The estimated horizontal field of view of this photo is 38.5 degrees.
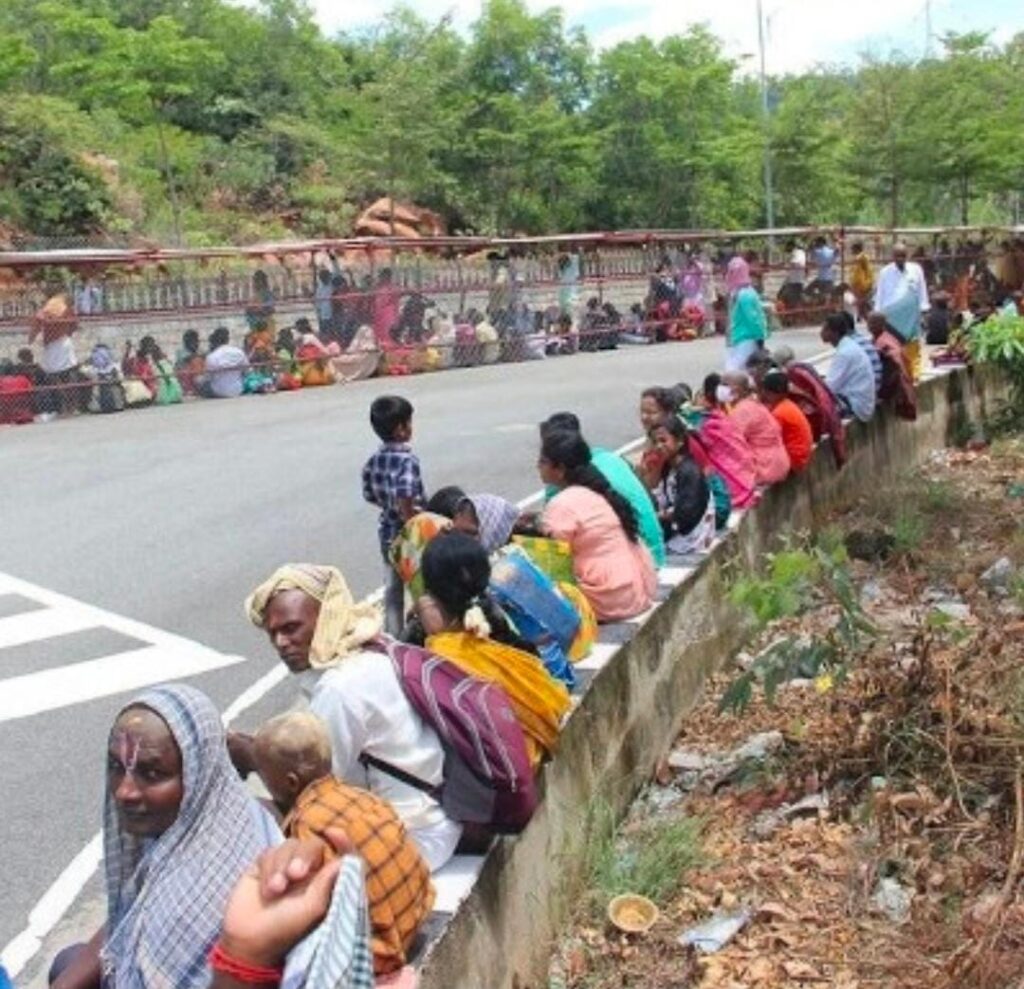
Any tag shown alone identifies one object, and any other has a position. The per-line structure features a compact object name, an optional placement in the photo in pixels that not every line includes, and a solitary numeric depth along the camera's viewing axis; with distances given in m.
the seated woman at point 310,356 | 18.70
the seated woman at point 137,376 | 17.16
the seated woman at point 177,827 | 3.23
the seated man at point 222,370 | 17.86
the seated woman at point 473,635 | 4.72
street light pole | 38.33
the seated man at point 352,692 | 4.08
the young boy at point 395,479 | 7.36
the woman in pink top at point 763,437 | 9.41
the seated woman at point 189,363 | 17.73
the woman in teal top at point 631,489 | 7.01
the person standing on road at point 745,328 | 14.44
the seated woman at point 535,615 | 5.26
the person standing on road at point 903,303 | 14.91
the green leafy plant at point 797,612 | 6.19
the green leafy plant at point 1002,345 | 14.89
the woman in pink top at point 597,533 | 6.47
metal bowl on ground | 5.27
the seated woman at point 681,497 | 7.88
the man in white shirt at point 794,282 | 24.92
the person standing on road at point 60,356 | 16.31
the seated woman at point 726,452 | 8.85
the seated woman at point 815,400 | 10.66
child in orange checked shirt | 3.49
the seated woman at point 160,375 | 17.33
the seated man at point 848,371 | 11.68
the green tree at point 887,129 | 40.34
